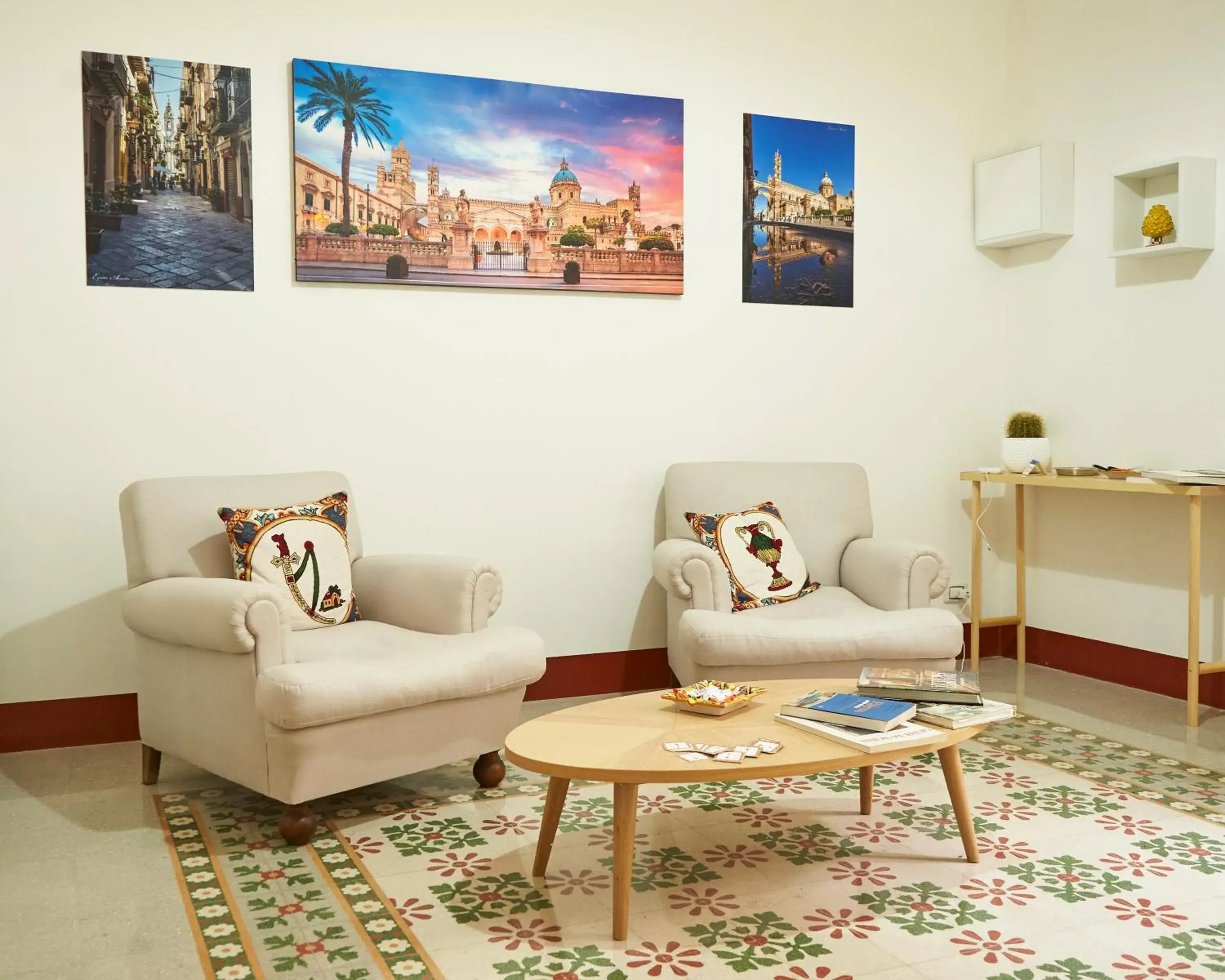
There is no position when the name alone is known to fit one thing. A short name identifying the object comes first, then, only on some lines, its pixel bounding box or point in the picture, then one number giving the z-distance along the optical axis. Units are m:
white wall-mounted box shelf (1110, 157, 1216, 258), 4.02
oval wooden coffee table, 2.21
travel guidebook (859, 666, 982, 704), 2.57
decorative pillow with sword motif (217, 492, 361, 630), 3.28
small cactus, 4.61
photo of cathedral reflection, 4.60
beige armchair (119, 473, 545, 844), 2.75
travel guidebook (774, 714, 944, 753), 2.33
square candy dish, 2.59
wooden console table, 3.83
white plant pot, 4.54
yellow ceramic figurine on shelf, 4.09
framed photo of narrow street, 3.66
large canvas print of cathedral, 3.95
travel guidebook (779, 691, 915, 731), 2.42
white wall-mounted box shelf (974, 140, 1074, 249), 4.61
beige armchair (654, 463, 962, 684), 3.45
